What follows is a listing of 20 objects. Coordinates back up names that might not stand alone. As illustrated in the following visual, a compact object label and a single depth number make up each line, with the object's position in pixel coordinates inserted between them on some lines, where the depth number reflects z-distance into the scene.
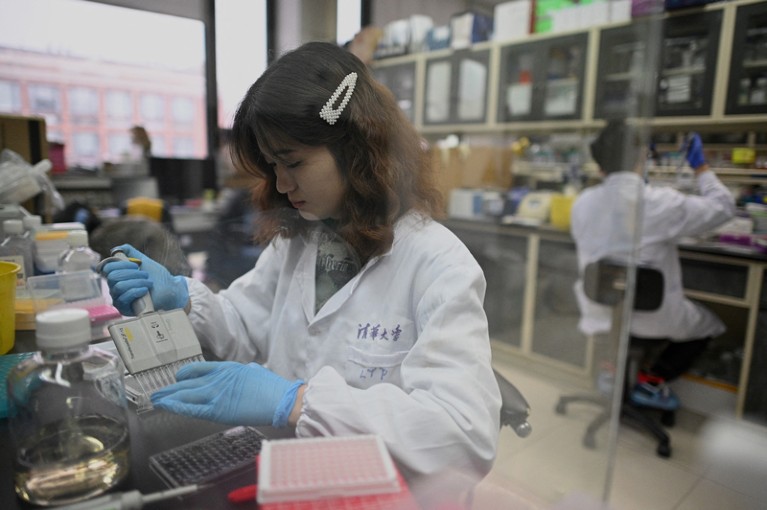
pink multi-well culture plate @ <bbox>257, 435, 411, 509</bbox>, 0.33
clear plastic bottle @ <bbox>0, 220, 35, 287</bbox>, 0.83
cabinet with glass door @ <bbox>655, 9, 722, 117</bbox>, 2.47
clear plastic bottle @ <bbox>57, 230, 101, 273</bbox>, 0.86
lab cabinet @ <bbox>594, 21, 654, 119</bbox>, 2.53
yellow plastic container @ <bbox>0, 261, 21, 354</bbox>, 0.70
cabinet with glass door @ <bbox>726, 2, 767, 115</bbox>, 2.25
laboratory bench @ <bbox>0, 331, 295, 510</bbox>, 0.45
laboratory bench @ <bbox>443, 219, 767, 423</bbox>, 2.30
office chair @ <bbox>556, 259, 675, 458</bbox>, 2.24
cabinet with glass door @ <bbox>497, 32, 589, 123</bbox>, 3.07
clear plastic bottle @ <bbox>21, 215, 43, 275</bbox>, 0.87
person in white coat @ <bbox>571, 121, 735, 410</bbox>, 2.27
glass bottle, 0.46
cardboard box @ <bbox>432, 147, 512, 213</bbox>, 3.51
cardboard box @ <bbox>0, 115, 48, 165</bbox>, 1.11
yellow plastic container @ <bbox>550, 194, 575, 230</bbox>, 2.92
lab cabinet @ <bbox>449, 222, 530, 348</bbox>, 3.08
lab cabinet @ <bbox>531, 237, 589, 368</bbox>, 2.87
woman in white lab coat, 0.54
